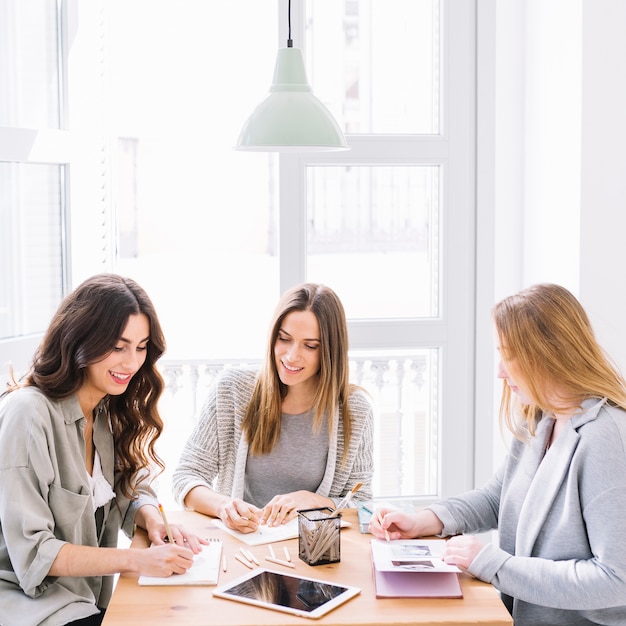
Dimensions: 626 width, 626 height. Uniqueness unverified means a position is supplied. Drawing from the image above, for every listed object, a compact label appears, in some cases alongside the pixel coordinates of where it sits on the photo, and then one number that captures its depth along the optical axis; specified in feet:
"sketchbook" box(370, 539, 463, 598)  5.08
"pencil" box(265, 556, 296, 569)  5.45
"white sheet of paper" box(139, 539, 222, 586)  5.18
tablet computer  4.84
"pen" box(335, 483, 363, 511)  6.13
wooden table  4.70
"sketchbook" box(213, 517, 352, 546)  5.95
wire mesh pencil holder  5.45
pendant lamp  6.39
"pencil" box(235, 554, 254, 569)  5.48
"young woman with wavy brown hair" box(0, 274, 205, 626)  5.27
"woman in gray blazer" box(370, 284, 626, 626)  5.06
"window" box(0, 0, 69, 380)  7.55
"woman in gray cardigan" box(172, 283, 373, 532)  7.42
